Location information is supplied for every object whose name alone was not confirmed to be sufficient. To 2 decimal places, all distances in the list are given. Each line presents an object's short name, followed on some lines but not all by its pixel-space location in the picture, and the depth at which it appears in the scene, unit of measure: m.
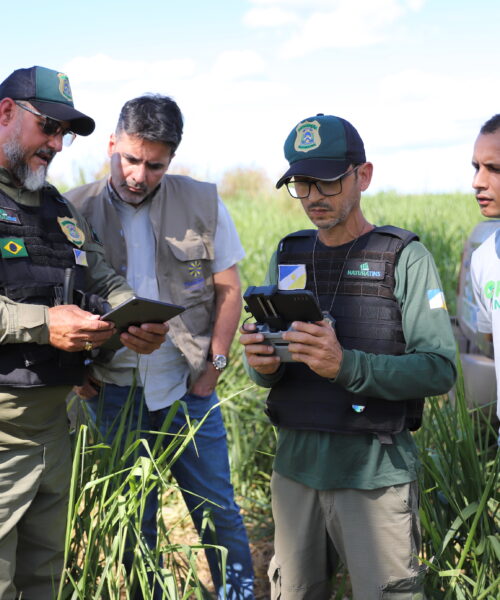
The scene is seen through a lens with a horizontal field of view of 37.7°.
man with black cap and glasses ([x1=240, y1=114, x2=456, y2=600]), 2.31
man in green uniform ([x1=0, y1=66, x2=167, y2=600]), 2.48
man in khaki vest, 3.14
